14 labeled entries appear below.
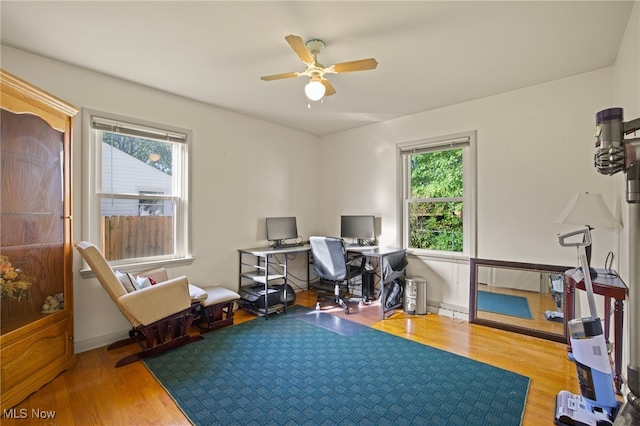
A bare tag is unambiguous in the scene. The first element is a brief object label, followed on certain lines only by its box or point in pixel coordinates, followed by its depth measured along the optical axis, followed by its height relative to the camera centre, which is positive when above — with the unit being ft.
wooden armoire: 6.35 -0.66
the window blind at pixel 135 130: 9.02 +2.73
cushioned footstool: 9.98 -3.45
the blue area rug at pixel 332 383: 5.93 -4.13
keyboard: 13.56 -1.63
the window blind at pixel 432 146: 11.51 +2.73
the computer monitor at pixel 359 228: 13.70 -0.82
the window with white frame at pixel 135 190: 9.02 +0.73
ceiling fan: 6.87 +3.50
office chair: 11.57 -2.17
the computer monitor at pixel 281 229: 13.58 -0.84
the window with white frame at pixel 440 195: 11.50 +0.68
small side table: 6.40 -1.86
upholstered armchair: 7.57 -2.71
